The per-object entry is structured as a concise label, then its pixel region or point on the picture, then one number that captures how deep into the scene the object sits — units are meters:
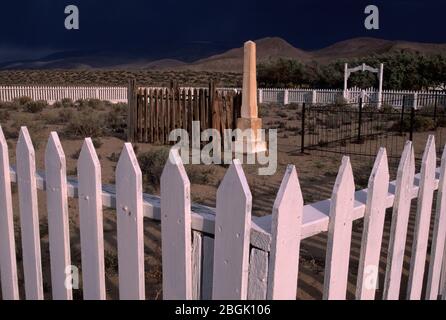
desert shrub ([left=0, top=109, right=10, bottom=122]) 17.55
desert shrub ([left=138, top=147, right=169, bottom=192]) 7.93
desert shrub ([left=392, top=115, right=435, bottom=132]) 16.91
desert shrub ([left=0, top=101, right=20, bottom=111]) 23.08
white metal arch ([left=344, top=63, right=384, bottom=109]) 27.81
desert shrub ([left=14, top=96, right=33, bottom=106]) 25.52
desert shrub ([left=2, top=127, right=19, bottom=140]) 12.81
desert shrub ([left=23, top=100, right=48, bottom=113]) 22.36
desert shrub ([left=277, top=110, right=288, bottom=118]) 23.03
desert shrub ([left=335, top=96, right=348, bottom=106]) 28.70
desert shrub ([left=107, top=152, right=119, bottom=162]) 10.06
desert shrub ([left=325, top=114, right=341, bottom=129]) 18.07
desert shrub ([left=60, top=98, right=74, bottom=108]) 26.72
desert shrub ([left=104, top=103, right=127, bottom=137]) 14.90
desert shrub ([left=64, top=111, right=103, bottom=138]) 13.58
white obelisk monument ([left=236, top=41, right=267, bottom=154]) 11.47
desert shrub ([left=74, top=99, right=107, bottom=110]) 25.67
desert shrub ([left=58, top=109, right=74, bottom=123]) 17.75
